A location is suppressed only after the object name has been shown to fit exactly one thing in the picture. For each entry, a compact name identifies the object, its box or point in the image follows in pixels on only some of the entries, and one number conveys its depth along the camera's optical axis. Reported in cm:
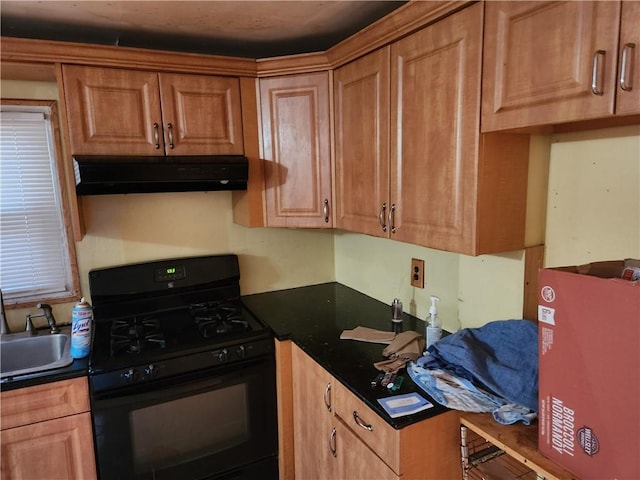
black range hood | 166
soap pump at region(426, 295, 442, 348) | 158
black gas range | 167
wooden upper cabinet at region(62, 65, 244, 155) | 172
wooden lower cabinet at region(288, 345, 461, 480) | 122
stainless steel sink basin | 188
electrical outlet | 194
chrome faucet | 194
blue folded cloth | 119
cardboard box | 83
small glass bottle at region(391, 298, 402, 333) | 194
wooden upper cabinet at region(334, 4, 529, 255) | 126
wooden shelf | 99
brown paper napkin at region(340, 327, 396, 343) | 175
